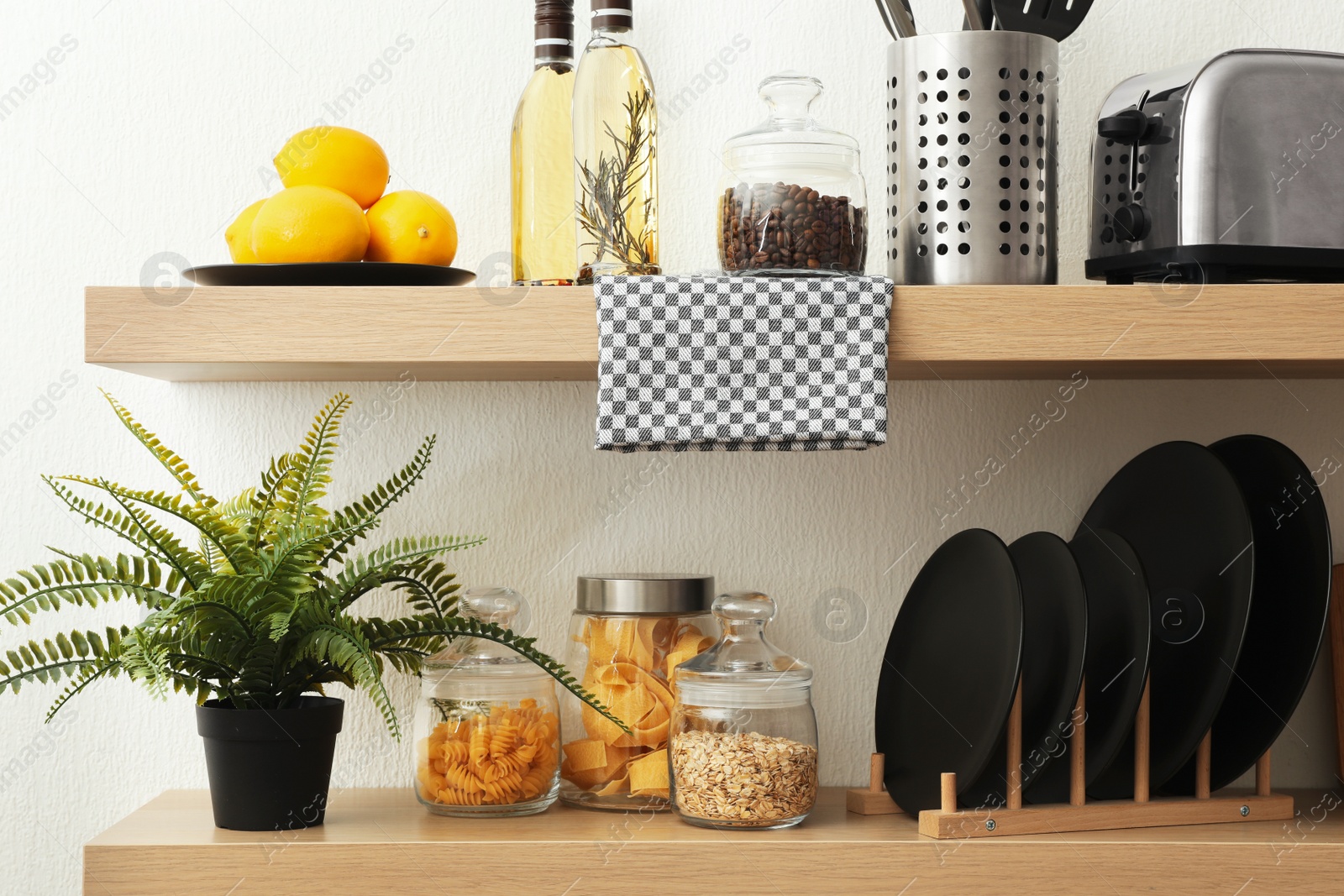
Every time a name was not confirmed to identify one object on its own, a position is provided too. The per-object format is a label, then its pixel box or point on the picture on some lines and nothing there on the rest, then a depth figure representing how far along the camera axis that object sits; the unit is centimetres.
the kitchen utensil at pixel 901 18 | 96
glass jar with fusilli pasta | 97
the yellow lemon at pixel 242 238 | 95
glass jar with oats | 92
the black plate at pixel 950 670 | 93
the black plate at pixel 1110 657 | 92
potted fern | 89
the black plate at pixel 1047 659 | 92
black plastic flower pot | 90
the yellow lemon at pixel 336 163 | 96
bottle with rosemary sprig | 98
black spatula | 96
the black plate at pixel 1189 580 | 94
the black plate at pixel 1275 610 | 95
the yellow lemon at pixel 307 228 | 91
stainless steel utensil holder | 92
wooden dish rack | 90
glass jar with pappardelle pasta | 100
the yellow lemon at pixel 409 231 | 94
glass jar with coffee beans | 92
